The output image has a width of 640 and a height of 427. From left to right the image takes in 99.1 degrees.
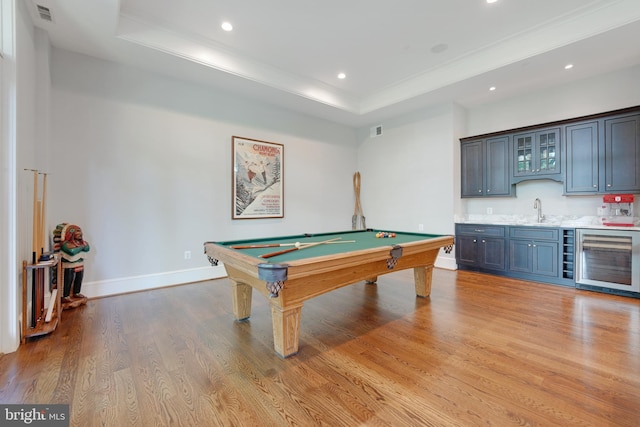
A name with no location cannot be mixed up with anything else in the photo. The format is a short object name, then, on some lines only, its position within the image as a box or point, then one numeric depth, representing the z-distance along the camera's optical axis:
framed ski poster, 4.54
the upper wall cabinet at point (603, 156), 3.52
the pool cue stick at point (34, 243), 2.40
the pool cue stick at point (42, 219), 2.59
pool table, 1.97
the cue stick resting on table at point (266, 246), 2.64
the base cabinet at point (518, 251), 3.90
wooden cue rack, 2.27
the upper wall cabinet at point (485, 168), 4.61
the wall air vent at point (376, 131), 6.06
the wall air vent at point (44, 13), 2.60
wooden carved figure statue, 2.97
